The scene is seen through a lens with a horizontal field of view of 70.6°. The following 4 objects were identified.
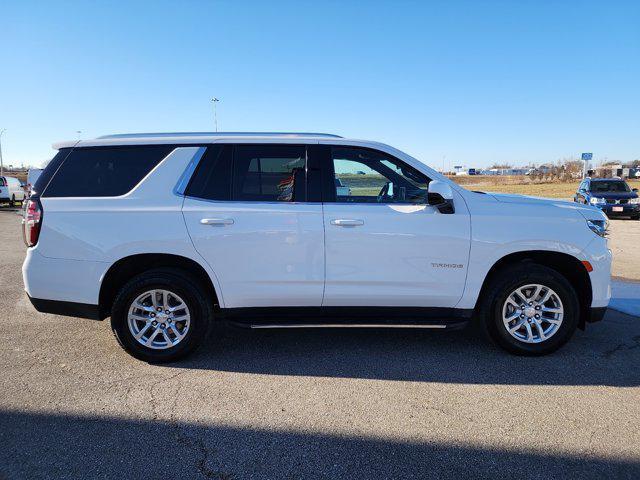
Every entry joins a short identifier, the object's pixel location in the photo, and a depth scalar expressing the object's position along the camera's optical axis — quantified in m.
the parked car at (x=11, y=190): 24.04
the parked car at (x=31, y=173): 9.31
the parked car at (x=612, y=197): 18.04
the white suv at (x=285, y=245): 3.85
